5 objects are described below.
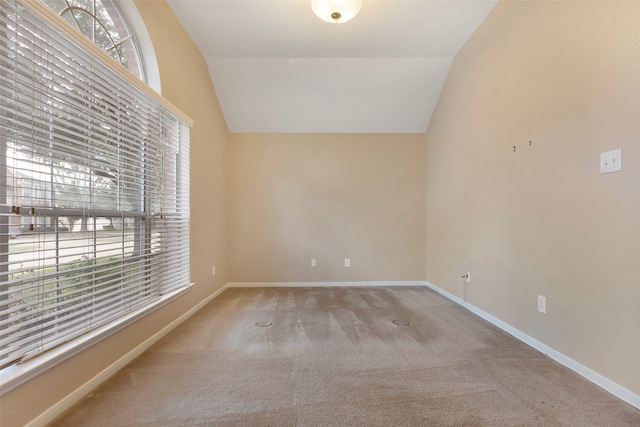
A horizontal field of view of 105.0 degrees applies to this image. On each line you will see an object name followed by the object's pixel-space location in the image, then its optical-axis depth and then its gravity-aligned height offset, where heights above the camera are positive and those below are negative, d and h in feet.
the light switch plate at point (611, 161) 4.52 +0.97
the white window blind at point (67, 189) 3.62 +0.56
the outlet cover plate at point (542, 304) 5.98 -2.24
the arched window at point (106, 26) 5.03 +4.38
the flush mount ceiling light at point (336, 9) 5.82 +5.08
